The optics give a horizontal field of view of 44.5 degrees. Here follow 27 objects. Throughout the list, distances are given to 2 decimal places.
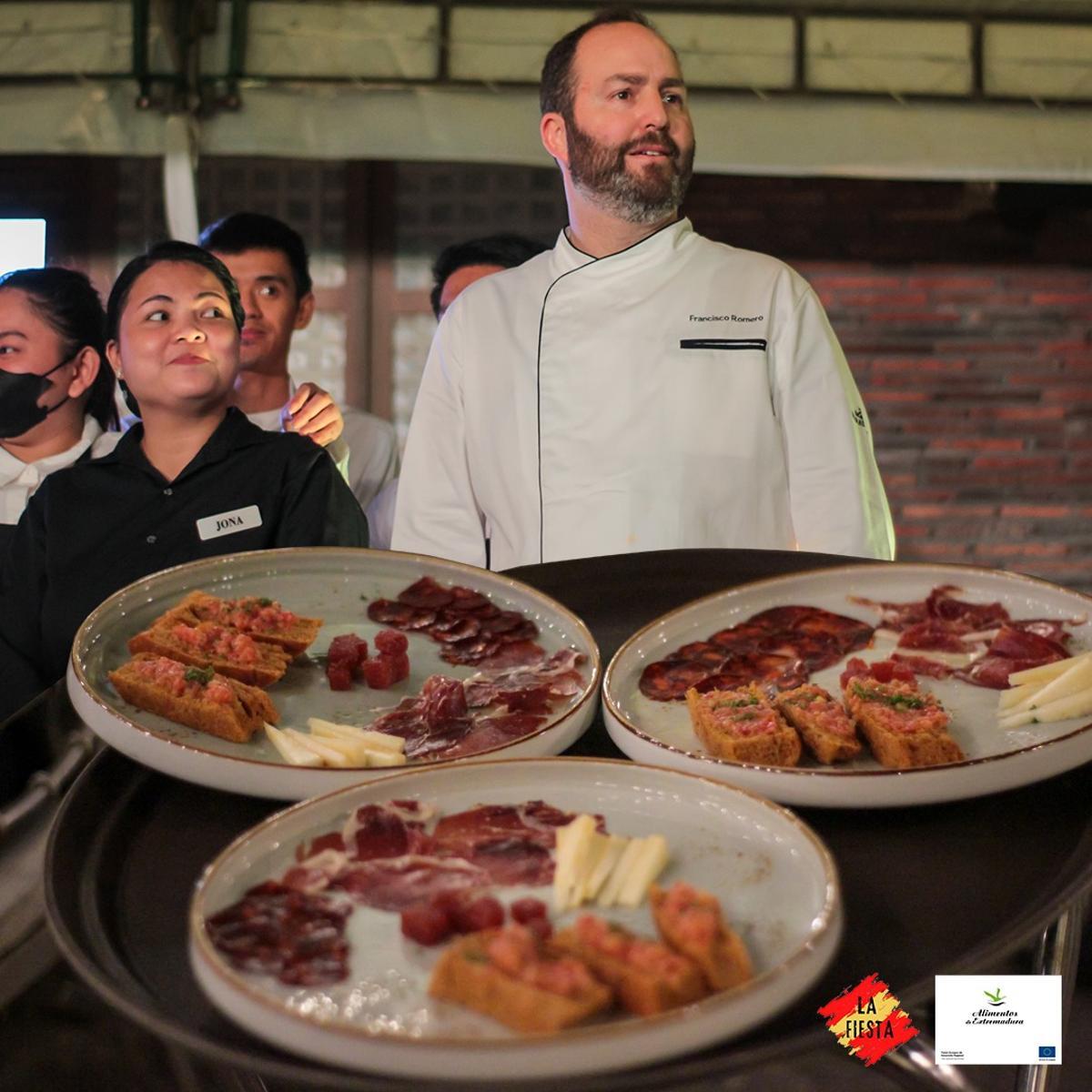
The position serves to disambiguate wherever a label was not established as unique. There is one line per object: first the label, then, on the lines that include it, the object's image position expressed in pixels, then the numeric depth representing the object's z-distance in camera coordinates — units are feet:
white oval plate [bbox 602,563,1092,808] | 3.29
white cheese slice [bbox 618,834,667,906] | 2.84
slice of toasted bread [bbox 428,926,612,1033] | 2.34
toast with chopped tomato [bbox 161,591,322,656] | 4.41
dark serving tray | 2.37
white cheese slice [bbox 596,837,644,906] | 2.84
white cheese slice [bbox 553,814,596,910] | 2.81
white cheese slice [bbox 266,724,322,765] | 3.50
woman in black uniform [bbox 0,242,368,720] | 7.38
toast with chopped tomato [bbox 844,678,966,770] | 3.51
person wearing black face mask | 9.86
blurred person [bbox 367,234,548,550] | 12.66
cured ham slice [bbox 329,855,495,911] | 2.85
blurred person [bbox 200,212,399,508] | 11.47
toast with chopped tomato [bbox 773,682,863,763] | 3.58
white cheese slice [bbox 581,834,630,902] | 2.83
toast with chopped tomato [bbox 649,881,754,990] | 2.48
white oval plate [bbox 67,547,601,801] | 3.45
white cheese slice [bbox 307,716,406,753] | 3.55
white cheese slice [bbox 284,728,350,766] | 3.48
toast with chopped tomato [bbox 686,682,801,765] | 3.52
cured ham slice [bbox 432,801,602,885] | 2.93
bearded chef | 8.25
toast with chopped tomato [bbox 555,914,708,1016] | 2.39
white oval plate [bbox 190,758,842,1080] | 2.24
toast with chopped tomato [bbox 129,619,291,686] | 4.14
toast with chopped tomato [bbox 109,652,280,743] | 3.81
